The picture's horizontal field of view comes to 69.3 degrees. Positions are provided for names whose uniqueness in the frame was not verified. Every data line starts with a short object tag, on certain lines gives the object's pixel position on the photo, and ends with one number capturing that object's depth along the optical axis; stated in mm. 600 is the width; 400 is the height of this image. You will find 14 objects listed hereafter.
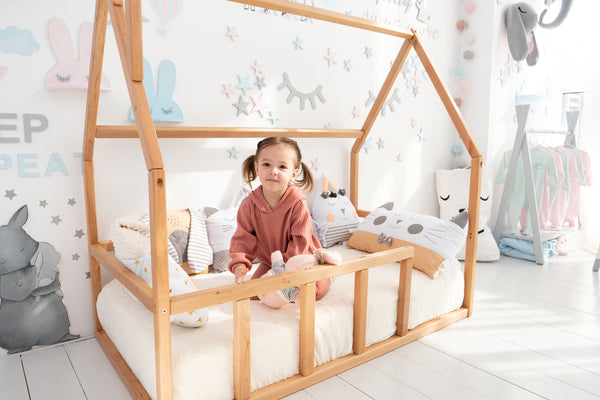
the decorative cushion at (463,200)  2729
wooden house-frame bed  994
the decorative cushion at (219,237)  1818
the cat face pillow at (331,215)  2141
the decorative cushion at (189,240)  1711
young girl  1521
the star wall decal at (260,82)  2016
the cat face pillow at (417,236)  1772
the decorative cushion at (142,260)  1266
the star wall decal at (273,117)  2086
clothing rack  2688
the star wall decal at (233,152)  1994
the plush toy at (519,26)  2830
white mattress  1150
